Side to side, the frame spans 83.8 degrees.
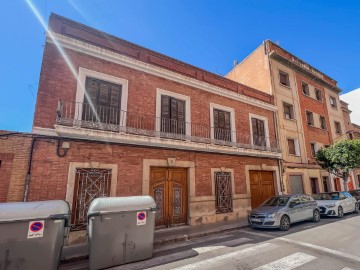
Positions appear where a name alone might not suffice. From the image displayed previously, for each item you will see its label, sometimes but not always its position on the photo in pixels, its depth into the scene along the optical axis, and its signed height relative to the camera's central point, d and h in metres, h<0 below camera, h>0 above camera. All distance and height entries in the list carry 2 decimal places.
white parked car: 10.32 -1.27
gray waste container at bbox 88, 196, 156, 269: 4.56 -1.19
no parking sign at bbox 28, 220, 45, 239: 3.99 -0.95
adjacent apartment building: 14.02 +5.58
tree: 13.00 +1.42
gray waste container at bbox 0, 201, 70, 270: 3.79 -1.06
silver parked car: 7.74 -1.32
